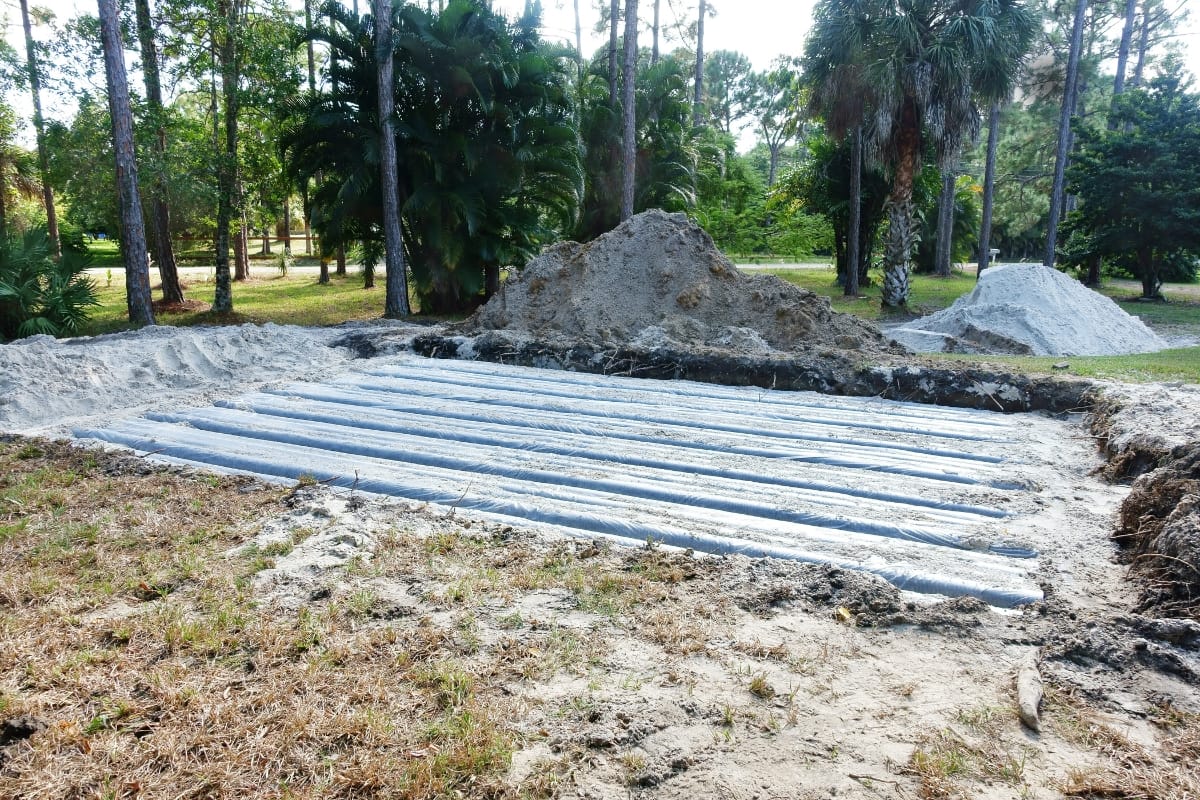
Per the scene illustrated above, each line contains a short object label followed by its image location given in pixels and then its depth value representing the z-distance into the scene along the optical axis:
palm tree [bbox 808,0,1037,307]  16.27
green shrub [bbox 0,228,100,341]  10.84
